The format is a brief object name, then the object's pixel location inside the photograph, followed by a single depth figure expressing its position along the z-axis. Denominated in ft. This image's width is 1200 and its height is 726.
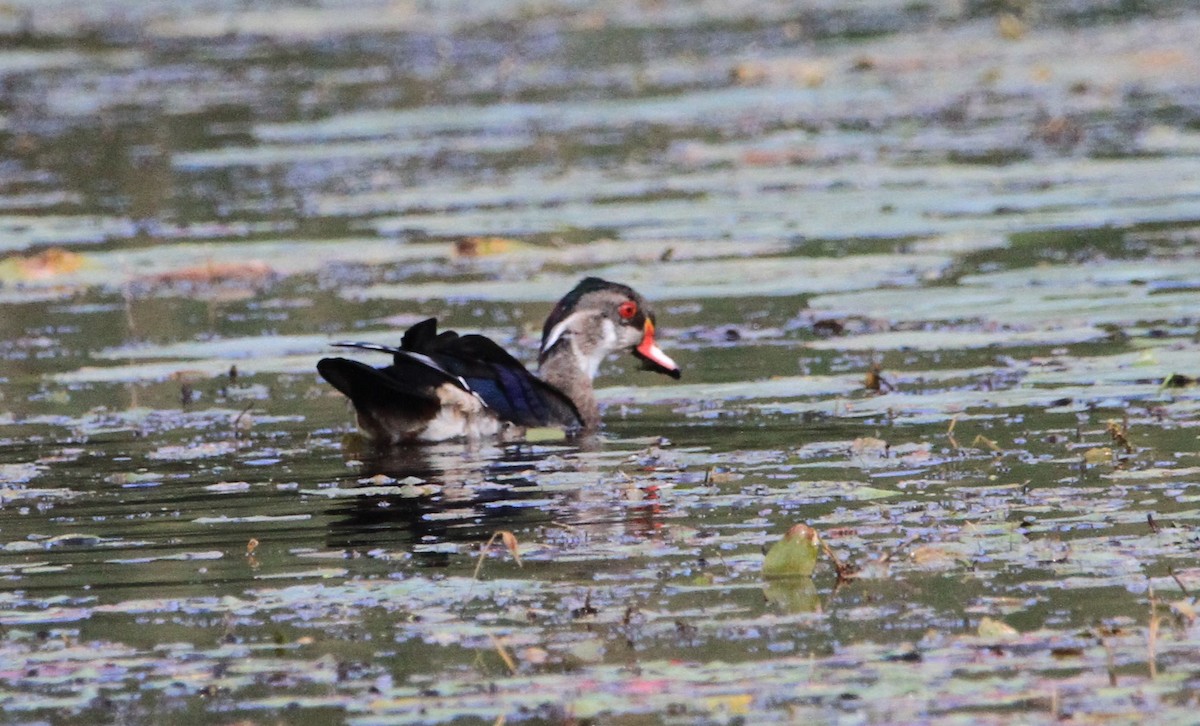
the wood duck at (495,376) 65.57
